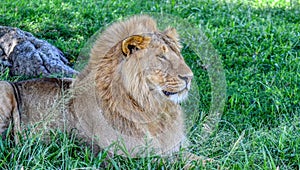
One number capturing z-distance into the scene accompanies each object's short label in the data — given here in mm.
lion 7412
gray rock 12190
